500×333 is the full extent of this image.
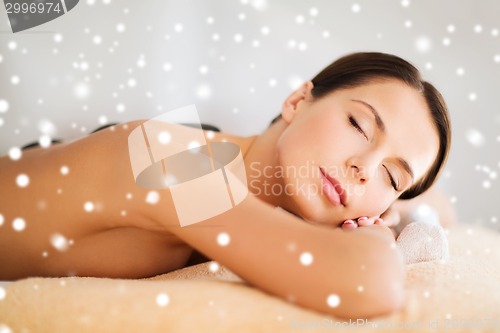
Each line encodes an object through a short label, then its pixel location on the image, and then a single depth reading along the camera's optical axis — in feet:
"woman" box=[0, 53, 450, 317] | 2.58
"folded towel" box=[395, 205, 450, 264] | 3.79
